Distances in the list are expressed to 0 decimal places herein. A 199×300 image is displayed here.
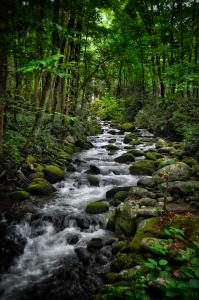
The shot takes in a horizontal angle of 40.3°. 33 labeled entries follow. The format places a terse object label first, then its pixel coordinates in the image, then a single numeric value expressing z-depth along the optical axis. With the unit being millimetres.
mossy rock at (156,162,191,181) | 10016
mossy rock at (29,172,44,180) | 10398
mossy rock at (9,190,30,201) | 8859
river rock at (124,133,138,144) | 20055
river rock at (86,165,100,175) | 12492
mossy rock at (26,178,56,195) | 9703
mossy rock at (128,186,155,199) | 8750
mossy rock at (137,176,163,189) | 9969
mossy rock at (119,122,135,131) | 25347
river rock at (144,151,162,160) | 14016
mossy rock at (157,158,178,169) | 11805
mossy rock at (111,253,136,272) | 5513
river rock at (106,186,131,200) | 9773
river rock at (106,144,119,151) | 17658
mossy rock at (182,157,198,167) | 11758
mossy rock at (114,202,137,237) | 7039
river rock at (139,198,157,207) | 7883
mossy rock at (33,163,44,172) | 10997
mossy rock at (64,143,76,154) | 15514
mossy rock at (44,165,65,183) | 11148
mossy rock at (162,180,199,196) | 8680
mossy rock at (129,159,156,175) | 12273
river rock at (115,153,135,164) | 14406
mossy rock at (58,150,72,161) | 13738
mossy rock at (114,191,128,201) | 9250
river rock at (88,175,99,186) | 11125
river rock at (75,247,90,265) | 6281
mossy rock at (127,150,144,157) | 15505
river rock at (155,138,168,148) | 17005
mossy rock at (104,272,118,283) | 5305
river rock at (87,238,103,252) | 6703
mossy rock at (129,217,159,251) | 6022
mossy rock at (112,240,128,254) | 6425
